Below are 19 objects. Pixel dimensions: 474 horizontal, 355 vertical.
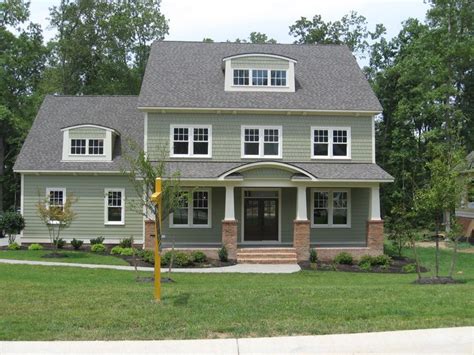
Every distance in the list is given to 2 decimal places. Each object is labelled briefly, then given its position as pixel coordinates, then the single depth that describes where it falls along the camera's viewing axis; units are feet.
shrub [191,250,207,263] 70.82
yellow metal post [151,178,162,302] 31.94
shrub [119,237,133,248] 82.94
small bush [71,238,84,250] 81.92
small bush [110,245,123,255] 76.85
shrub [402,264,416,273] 67.00
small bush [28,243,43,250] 81.08
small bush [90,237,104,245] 84.33
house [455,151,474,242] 109.91
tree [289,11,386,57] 155.84
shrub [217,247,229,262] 72.79
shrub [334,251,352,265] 73.10
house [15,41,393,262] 79.30
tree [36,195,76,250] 75.05
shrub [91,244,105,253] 78.95
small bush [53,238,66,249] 82.12
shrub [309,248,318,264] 73.72
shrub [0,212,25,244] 84.02
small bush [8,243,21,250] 80.53
